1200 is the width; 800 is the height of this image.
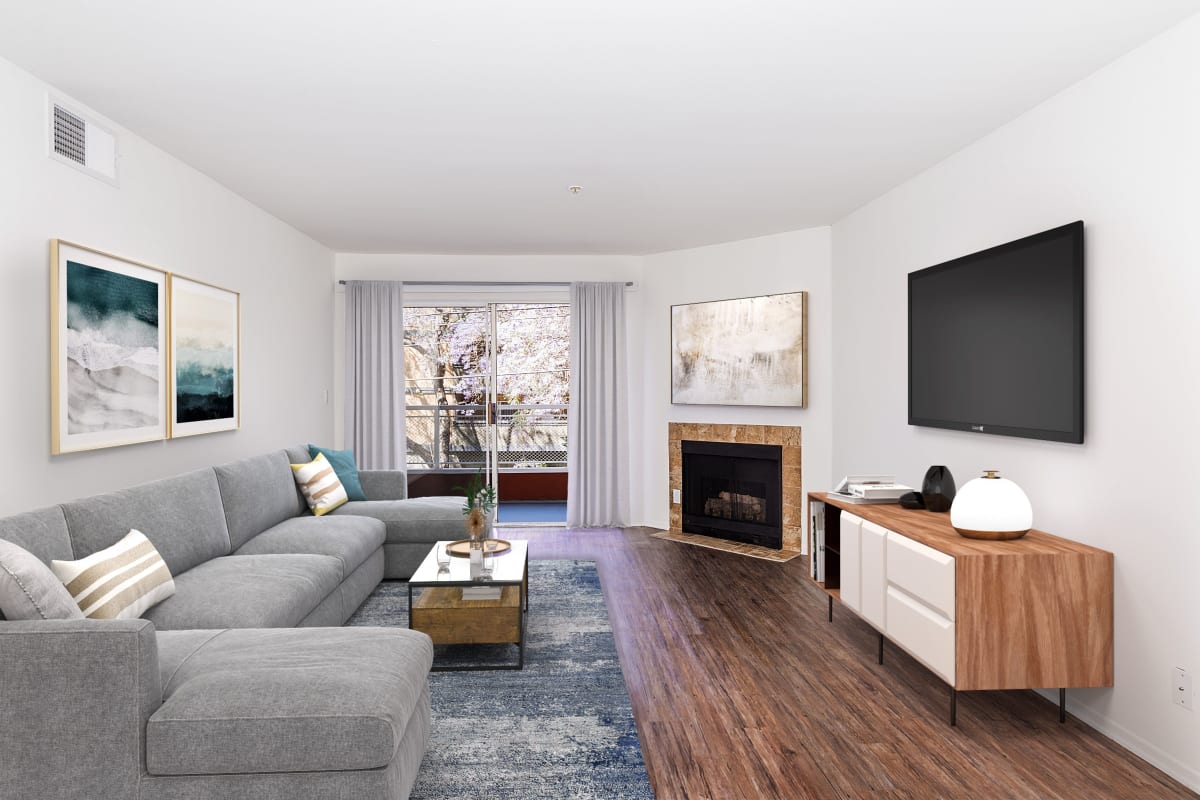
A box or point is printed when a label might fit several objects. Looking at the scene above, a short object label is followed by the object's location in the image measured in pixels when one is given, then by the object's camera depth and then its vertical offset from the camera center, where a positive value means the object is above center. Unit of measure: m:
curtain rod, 6.26 +1.03
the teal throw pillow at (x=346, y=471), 4.88 -0.52
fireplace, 5.62 -0.78
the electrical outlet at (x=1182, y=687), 2.30 -0.96
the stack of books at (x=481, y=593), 3.32 -0.94
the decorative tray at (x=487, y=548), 3.66 -0.80
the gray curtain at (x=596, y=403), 6.27 -0.05
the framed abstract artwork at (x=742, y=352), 5.43 +0.38
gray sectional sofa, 1.77 -0.81
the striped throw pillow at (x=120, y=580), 2.29 -0.63
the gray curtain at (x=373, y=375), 6.13 +0.20
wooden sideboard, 2.52 -0.79
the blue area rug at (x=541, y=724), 2.24 -1.23
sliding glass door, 6.40 +0.09
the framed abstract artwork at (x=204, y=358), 3.77 +0.23
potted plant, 3.52 -0.58
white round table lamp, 2.70 -0.44
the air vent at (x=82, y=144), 2.90 +1.11
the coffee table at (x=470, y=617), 3.18 -1.00
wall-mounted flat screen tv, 2.76 +0.26
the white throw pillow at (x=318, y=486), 4.50 -0.58
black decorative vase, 3.31 -0.44
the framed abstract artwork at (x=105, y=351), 2.93 +0.22
